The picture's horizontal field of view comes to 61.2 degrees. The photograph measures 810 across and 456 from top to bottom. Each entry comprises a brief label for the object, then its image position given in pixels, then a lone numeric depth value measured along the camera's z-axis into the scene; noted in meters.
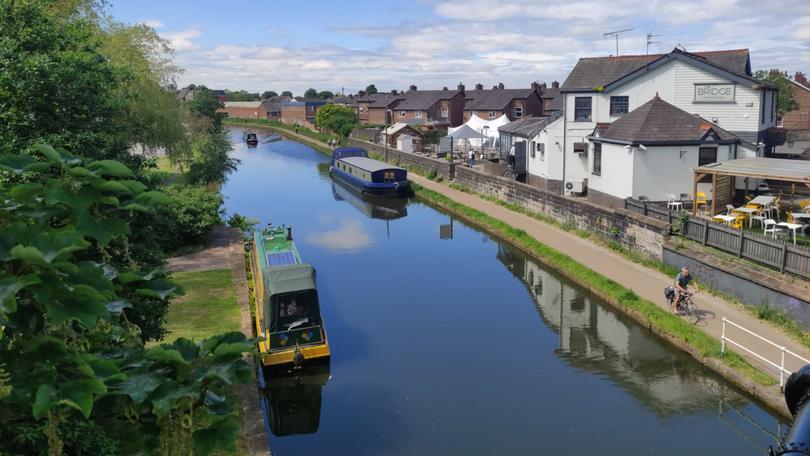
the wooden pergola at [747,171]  20.09
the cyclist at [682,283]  16.75
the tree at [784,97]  61.06
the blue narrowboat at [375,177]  42.78
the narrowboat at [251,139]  87.25
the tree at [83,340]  3.83
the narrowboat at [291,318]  14.85
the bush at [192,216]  23.59
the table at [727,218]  20.94
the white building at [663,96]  27.52
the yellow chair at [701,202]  24.82
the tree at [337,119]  80.96
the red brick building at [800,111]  64.75
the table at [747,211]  21.39
